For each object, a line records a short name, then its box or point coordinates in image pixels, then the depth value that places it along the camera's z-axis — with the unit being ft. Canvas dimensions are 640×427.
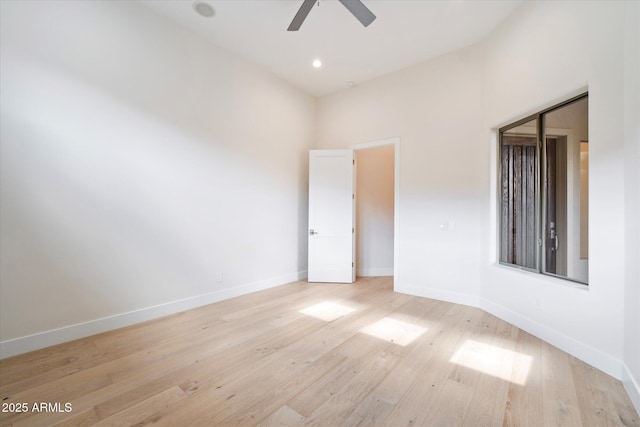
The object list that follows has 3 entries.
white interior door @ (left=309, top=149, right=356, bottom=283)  14.89
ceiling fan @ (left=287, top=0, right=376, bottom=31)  7.32
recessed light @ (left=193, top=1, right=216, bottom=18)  9.20
